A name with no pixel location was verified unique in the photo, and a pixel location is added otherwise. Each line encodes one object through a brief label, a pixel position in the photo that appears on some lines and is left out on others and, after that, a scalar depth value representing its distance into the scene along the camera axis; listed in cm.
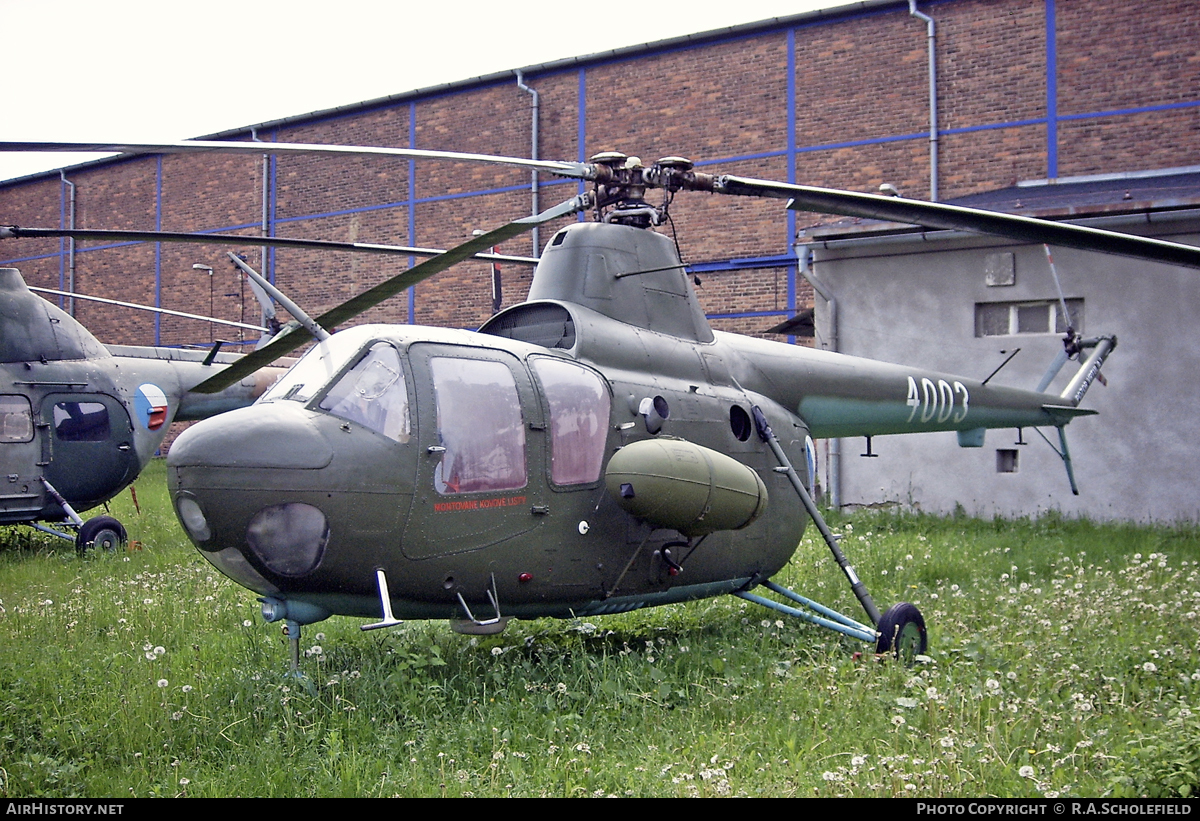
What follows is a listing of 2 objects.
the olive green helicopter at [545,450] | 473
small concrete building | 1242
